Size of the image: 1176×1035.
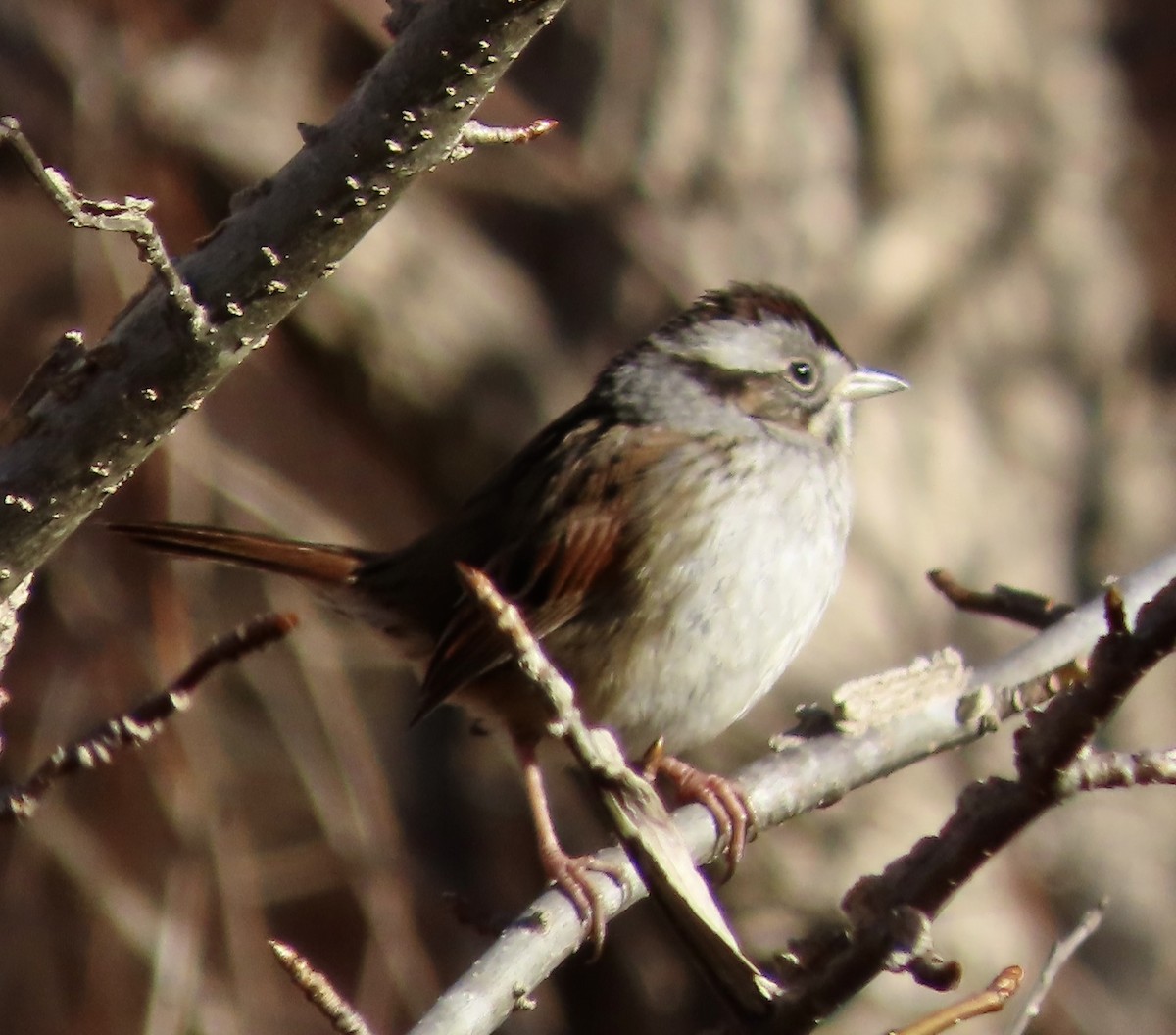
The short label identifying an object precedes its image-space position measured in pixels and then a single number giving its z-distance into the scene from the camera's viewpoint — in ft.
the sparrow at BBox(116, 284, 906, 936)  13.30
